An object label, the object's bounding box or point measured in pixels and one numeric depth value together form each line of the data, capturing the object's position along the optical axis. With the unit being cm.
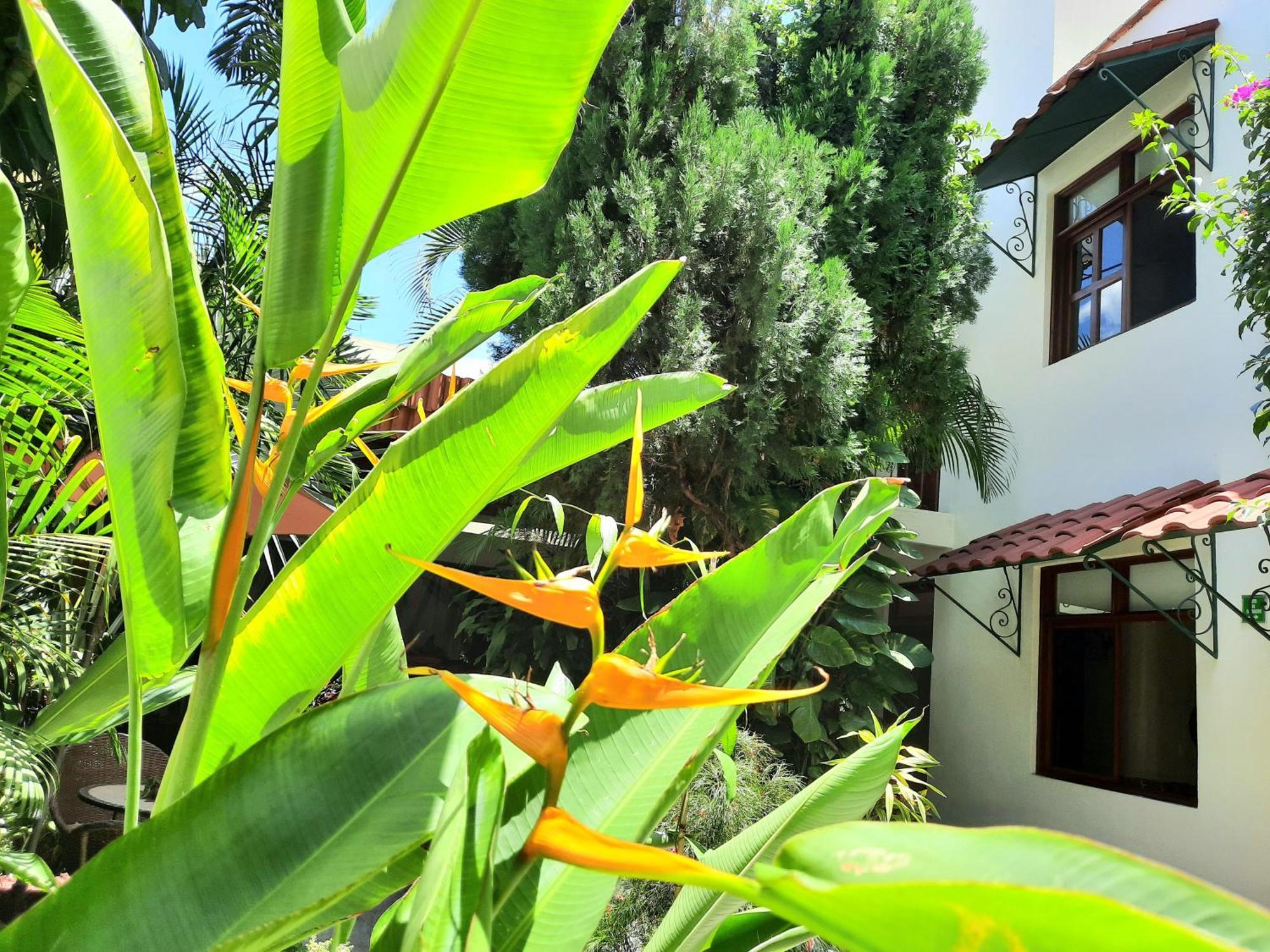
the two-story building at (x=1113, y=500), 590
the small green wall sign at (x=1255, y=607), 539
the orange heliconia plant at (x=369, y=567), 55
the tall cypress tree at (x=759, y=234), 605
